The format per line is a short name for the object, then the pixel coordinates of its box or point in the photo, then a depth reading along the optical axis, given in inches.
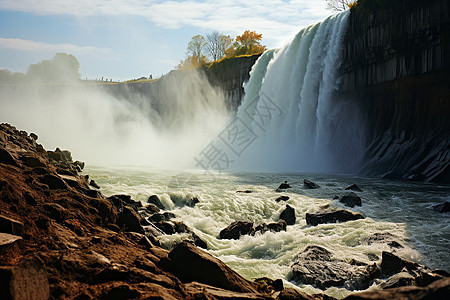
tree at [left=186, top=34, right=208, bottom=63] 2883.9
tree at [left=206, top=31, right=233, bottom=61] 2881.4
